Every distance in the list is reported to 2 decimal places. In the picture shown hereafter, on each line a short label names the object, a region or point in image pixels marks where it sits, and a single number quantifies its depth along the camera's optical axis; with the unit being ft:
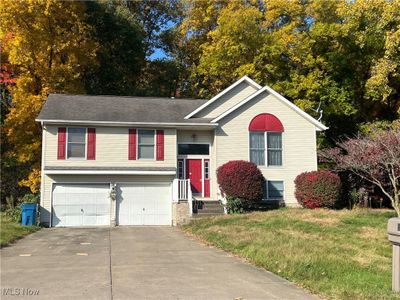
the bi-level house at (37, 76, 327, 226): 72.54
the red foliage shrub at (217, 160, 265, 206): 70.54
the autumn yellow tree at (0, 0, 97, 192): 85.46
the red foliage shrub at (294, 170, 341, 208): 72.47
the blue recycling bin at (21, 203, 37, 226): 67.87
